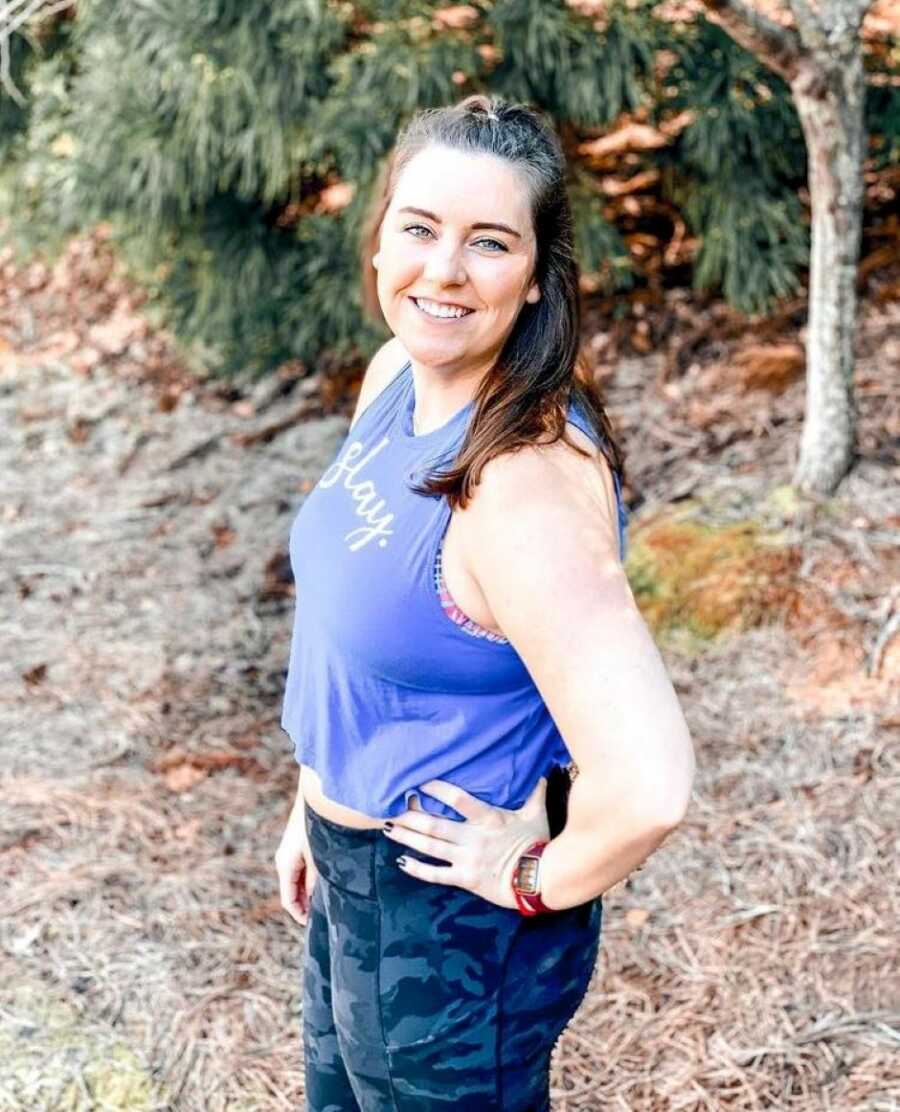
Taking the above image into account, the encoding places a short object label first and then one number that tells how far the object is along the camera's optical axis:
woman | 1.35
